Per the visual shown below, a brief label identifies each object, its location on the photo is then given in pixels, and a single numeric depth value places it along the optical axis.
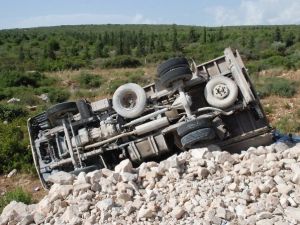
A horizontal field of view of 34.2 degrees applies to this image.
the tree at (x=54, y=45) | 45.35
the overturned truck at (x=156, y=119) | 8.77
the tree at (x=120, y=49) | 43.17
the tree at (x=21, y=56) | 37.59
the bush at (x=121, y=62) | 34.45
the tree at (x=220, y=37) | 52.26
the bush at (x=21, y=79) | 25.27
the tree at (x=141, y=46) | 42.16
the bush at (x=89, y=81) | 25.55
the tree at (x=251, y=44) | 41.52
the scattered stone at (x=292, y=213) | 5.63
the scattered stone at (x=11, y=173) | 11.65
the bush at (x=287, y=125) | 13.18
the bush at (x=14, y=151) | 11.91
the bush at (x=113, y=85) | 22.33
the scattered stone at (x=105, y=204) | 6.04
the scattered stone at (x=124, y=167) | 6.97
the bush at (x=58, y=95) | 20.86
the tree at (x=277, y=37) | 45.09
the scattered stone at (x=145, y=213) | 5.88
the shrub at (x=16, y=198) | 8.12
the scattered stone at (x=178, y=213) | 5.88
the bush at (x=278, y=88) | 18.16
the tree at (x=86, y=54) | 40.59
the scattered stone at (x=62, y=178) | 6.82
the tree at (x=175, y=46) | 43.29
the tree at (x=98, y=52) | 40.78
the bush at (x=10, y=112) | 16.22
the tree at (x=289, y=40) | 41.87
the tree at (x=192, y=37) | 54.19
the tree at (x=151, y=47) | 43.75
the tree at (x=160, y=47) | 43.97
